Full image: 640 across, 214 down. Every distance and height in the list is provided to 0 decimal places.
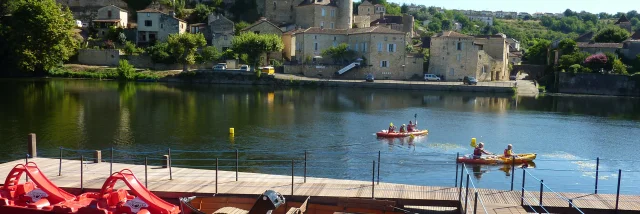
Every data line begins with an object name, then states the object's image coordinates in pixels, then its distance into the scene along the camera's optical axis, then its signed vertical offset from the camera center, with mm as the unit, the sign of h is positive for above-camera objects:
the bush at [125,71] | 66438 -1181
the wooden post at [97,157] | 19753 -3052
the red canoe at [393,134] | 34219 -3665
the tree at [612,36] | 74500 +4276
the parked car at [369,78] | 66500 -1273
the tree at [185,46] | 67875 +1728
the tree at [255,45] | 67438 +2048
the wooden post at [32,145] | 20266 -2810
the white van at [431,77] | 68188 -1052
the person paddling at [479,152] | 27314 -3636
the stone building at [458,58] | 67688 +1085
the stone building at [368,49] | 68375 +1861
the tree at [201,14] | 79525 +6101
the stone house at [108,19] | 74875 +4935
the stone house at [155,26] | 73750 +4168
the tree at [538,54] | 82688 +2114
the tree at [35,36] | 63875 +2343
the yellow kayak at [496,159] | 27062 -3905
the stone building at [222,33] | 73312 +3487
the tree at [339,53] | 69188 +1346
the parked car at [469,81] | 66062 -1319
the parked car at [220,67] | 68000 -480
